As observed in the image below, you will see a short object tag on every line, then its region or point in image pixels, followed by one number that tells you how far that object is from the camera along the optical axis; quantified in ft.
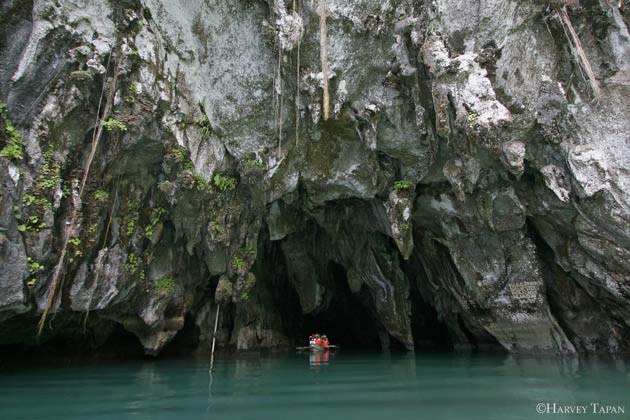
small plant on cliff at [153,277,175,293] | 38.73
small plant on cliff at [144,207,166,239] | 36.71
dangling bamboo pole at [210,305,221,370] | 42.38
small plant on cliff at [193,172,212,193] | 35.73
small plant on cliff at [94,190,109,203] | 33.19
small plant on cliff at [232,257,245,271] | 41.50
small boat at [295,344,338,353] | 41.83
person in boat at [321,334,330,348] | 42.92
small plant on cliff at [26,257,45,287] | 29.07
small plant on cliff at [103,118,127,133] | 31.63
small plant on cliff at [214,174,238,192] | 37.40
